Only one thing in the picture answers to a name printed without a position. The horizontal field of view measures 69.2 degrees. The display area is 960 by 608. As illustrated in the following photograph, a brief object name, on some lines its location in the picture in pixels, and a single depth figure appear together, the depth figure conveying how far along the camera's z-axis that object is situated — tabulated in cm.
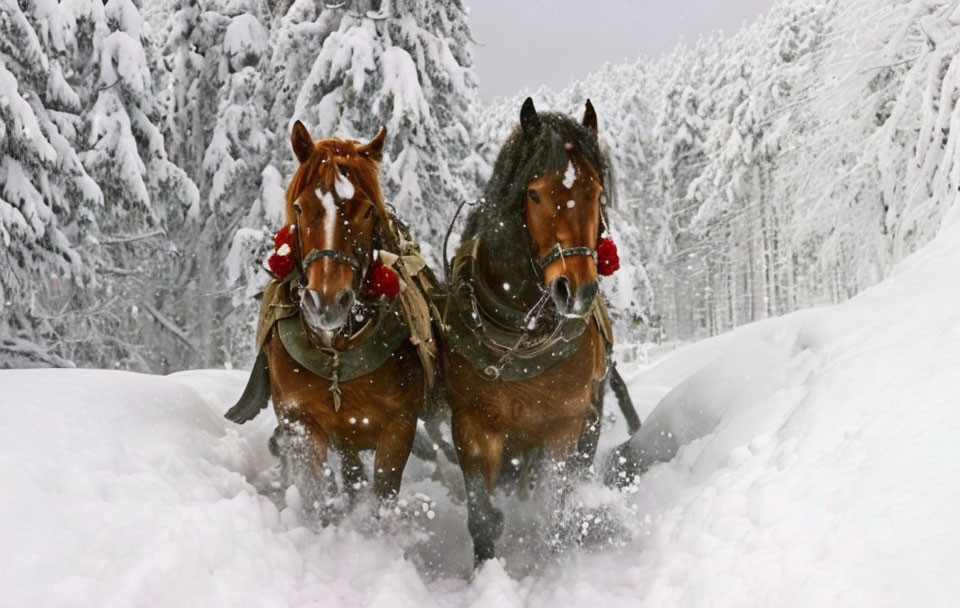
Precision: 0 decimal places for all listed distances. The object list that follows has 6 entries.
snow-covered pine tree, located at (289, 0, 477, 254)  1029
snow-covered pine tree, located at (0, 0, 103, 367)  853
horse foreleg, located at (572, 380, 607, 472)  438
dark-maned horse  354
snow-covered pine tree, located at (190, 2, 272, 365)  1492
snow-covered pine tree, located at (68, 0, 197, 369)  1212
